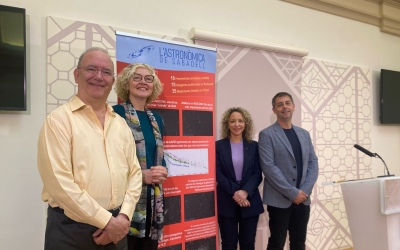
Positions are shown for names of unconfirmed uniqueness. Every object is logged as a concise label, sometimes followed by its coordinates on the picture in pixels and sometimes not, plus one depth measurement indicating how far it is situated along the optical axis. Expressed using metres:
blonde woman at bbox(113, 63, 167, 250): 1.68
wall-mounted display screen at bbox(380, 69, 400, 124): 3.69
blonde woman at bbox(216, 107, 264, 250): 2.20
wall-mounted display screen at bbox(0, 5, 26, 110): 1.90
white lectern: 1.76
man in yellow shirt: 1.23
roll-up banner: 2.15
